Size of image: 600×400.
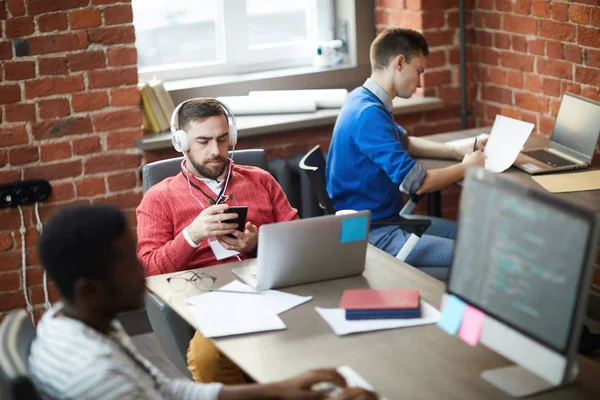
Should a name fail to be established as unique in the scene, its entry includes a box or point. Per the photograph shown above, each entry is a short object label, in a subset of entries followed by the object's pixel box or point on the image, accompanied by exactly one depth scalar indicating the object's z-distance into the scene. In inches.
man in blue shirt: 135.9
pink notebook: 91.5
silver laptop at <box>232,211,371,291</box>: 96.3
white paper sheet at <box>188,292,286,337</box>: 90.3
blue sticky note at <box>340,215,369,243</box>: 98.7
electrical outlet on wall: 150.5
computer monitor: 70.0
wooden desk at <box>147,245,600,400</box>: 77.1
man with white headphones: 111.5
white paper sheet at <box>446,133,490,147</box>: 152.2
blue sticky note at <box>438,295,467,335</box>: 82.5
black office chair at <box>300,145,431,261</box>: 131.1
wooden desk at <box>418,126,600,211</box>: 124.7
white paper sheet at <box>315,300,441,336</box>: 89.2
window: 173.9
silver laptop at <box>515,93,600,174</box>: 138.3
